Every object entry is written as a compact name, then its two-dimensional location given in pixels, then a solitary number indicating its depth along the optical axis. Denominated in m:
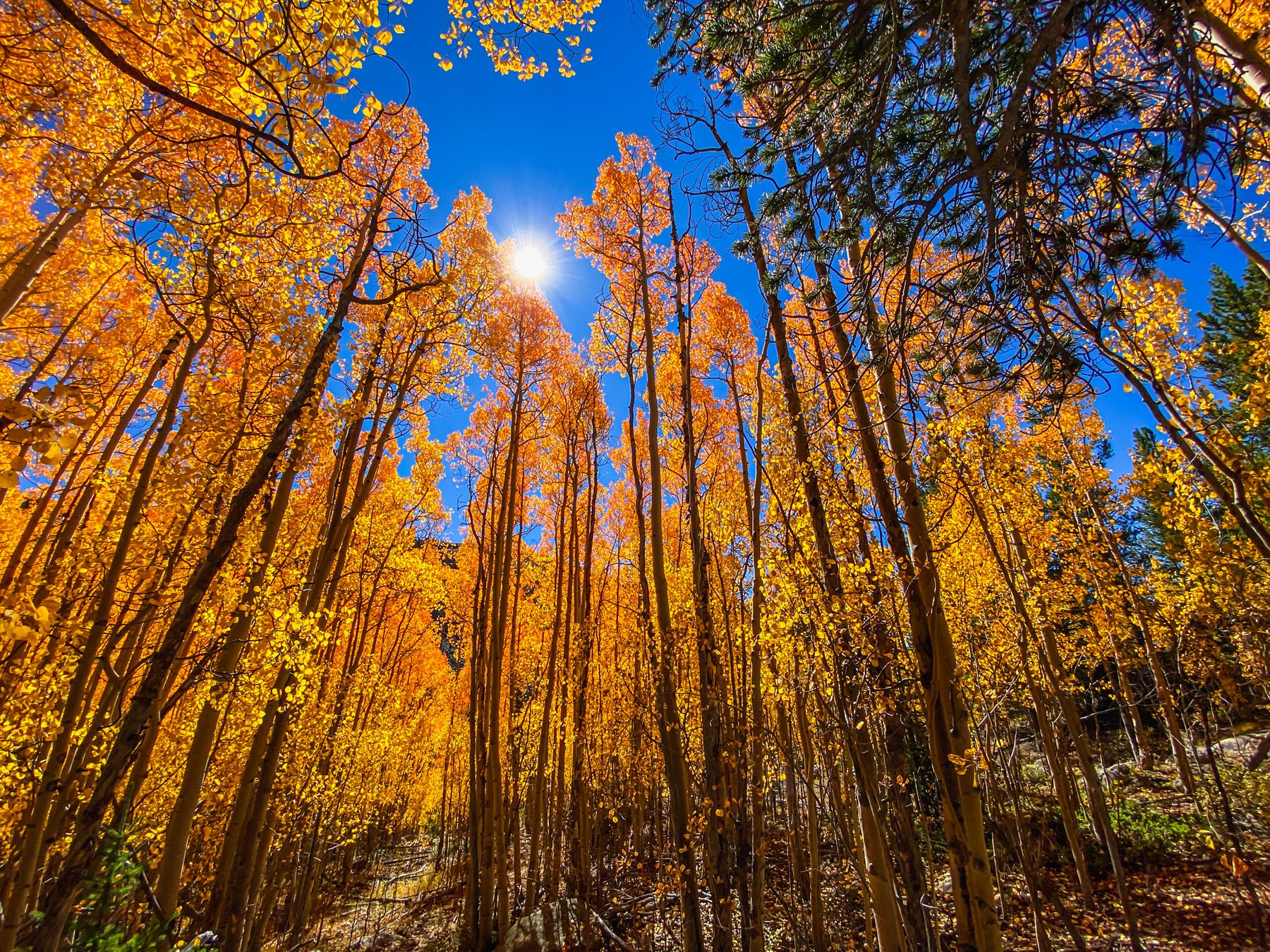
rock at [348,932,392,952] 9.34
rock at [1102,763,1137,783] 12.08
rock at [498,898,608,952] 6.86
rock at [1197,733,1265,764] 10.71
